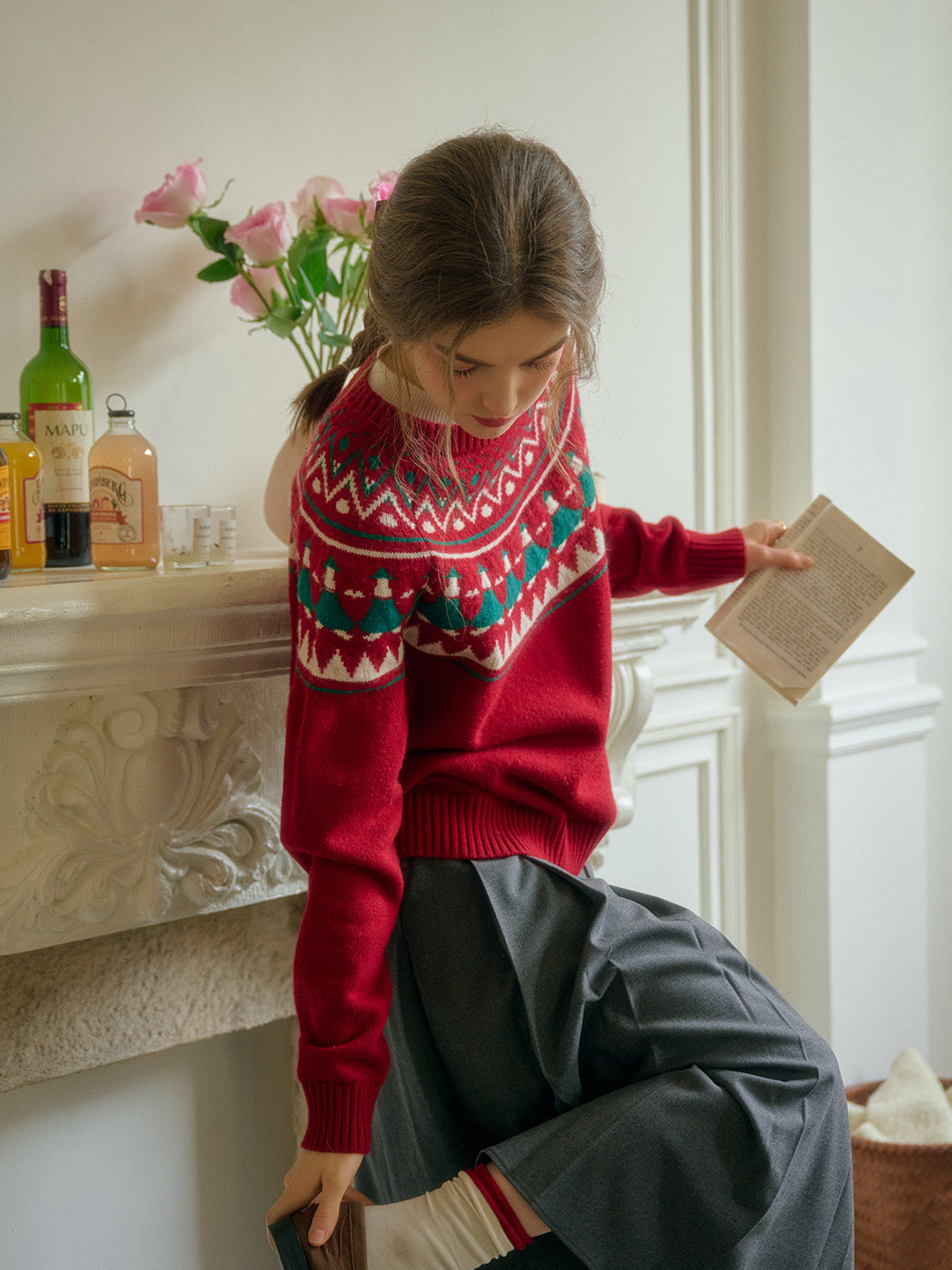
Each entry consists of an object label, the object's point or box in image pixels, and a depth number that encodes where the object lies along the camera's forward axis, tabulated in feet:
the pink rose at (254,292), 4.37
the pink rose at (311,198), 4.30
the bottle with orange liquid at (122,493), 3.96
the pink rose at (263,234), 4.14
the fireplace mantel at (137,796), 3.47
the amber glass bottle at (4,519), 3.59
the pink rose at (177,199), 4.15
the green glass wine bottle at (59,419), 3.95
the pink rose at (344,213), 4.24
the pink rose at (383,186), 4.17
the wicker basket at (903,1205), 5.64
